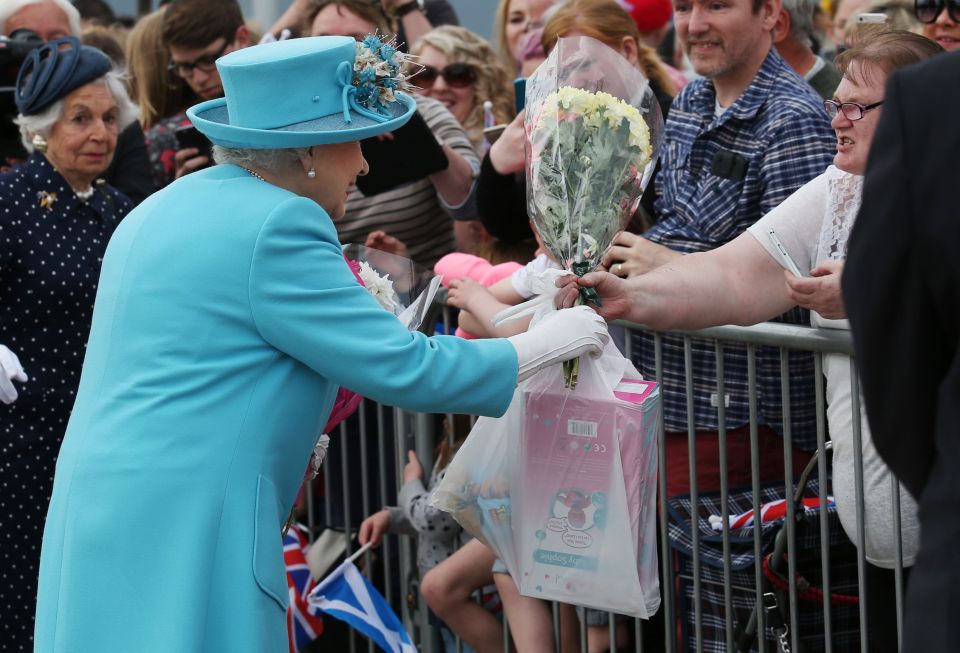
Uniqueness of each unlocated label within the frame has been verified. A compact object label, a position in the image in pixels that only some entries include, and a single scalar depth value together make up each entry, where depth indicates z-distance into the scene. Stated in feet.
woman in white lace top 21.20
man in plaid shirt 24.49
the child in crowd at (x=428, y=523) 28.81
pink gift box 21.04
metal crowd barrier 22.06
